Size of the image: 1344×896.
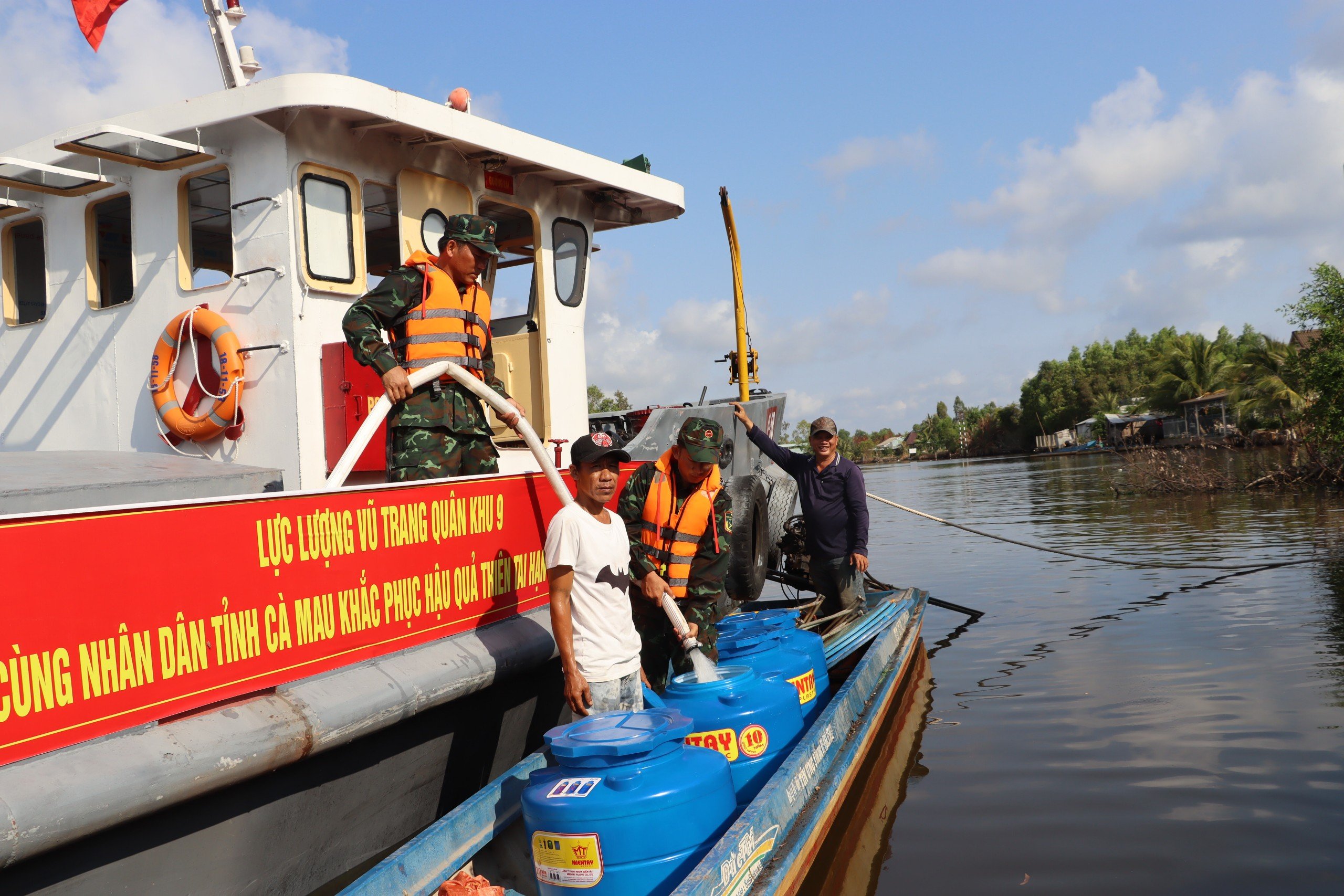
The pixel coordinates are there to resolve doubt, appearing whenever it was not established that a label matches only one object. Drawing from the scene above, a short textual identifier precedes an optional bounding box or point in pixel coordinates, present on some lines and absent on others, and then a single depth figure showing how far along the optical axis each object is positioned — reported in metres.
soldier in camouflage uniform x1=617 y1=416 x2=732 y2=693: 4.64
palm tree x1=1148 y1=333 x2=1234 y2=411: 59.59
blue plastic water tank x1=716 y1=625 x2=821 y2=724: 4.59
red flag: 6.58
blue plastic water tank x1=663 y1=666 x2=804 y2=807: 3.94
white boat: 2.62
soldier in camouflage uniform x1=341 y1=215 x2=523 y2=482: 4.22
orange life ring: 5.40
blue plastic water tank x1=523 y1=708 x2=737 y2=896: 2.92
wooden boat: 2.97
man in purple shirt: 6.98
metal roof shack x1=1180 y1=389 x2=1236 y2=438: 53.09
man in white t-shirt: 3.60
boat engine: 9.44
